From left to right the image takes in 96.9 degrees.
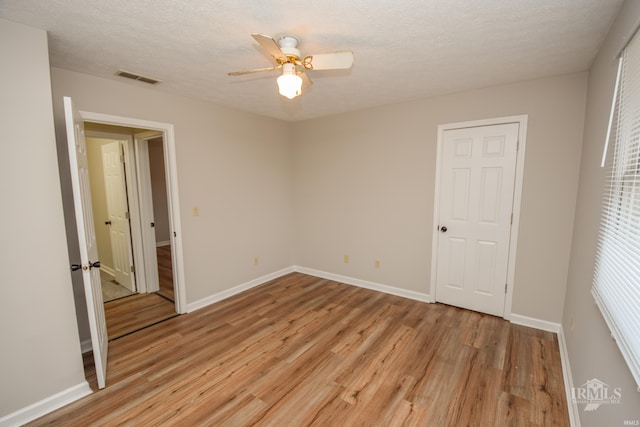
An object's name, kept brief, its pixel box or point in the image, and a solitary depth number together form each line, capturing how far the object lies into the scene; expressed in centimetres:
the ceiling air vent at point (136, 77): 248
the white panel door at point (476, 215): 300
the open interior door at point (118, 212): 385
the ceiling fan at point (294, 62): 180
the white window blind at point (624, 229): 112
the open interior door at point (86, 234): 188
